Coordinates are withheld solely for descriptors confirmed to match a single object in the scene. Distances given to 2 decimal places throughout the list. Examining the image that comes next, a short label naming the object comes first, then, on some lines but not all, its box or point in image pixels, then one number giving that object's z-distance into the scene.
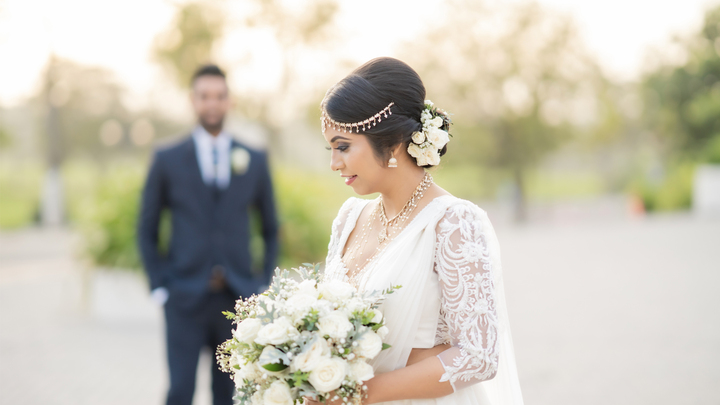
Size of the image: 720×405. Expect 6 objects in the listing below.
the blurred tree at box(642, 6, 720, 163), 30.81
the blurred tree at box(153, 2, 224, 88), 21.12
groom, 3.80
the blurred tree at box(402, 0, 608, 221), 26.17
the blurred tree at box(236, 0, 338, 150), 21.77
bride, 2.14
